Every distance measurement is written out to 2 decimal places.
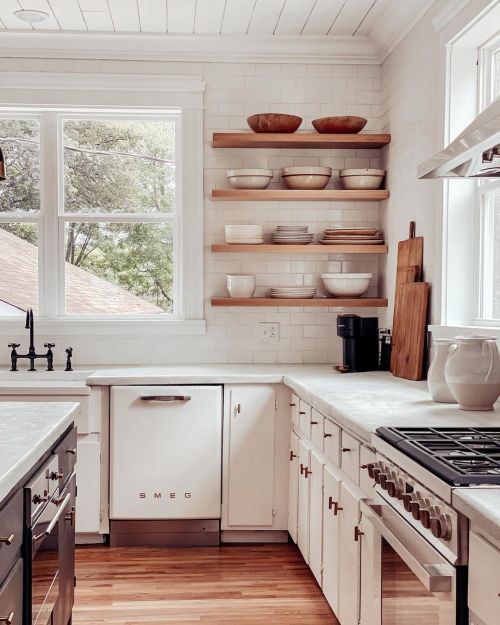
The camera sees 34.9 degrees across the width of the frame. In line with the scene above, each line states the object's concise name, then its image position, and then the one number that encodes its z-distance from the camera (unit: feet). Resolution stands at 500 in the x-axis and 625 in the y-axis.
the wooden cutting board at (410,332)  12.81
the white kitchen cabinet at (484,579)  4.80
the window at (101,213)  15.97
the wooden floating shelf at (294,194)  15.25
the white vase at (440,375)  10.10
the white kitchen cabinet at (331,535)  10.14
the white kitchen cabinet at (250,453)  14.14
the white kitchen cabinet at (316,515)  11.23
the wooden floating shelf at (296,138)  15.14
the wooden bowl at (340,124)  15.23
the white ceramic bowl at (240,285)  15.49
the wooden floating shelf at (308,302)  15.33
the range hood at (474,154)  6.84
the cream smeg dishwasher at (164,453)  13.97
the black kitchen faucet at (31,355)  15.01
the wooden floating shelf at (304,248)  15.29
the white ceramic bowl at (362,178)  15.42
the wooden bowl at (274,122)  15.16
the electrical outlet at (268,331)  16.21
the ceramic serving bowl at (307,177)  15.31
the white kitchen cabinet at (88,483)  13.88
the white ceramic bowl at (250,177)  15.30
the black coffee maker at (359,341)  14.32
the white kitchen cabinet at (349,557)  9.04
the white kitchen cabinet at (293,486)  13.41
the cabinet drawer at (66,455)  8.33
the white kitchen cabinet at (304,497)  12.21
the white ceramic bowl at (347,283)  15.47
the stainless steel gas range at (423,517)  5.59
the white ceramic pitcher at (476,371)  9.14
